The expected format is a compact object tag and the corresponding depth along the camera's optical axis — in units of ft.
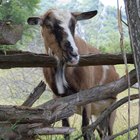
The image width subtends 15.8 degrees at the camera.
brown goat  16.25
